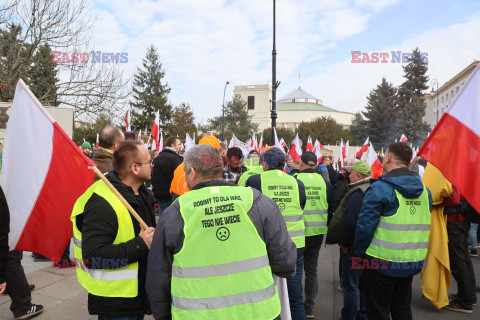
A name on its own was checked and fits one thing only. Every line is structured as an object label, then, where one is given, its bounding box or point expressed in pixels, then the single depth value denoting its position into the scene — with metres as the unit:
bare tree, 13.51
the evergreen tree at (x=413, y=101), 48.69
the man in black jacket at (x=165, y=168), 6.37
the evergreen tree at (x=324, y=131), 63.06
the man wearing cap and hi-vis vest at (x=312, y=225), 4.38
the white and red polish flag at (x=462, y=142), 3.09
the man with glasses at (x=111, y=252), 2.29
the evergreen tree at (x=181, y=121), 45.55
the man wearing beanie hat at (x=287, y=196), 3.79
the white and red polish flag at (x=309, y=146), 16.04
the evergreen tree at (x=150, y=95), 51.53
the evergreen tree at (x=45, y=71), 14.66
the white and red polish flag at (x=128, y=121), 12.65
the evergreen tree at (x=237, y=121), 63.53
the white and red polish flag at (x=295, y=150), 12.21
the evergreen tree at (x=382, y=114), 50.62
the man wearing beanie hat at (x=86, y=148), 8.47
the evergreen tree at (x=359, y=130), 53.37
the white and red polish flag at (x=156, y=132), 10.74
